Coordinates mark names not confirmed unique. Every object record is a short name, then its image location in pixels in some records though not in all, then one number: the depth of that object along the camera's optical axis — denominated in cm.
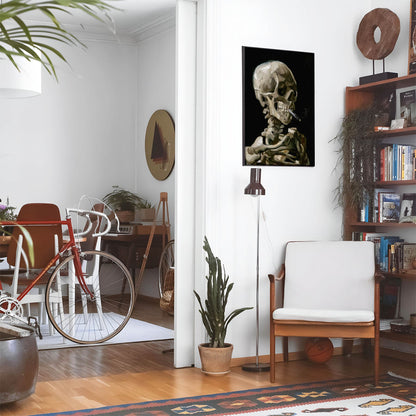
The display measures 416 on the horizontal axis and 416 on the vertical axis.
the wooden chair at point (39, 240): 515
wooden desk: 727
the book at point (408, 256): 454
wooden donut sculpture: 464
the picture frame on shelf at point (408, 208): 459
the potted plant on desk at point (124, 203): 768
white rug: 520
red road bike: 495
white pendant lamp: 486
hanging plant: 471
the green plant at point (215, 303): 418
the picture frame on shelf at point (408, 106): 455
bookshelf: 455
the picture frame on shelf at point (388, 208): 468
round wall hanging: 737
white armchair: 433
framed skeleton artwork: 451
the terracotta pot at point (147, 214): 744
